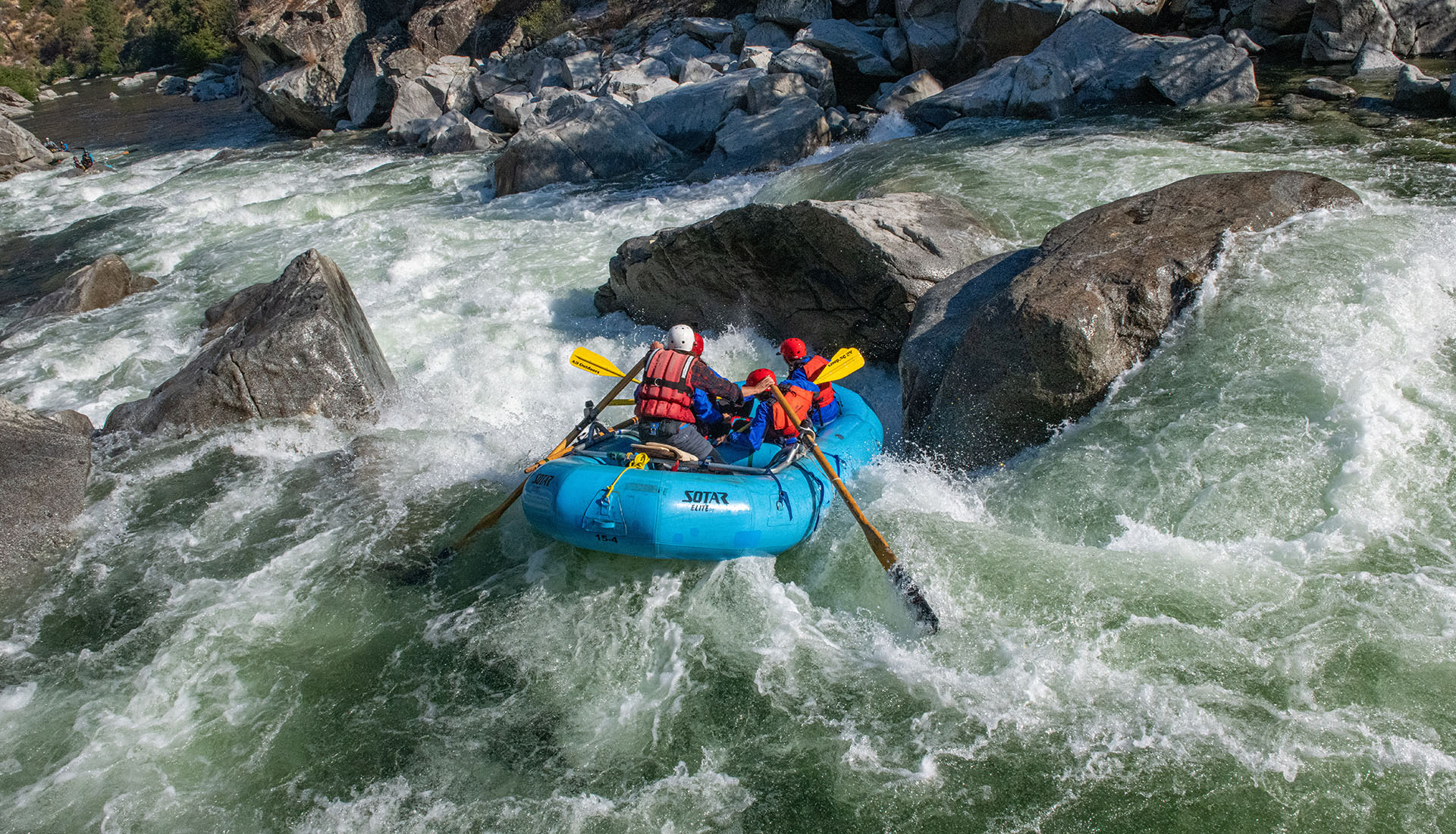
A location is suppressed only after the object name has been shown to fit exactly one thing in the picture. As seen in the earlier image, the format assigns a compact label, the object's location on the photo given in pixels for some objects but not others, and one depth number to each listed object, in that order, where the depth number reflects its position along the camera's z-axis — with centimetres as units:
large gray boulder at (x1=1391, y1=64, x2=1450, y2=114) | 948
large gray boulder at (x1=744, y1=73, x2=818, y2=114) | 1312
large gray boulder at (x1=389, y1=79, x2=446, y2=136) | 1839
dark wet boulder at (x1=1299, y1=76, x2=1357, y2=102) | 1056
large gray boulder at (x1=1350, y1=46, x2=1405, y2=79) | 1120
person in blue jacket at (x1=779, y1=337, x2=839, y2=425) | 587
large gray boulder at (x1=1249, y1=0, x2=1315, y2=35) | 1270
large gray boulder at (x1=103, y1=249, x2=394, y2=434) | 694
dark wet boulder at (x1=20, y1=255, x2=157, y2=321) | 1009
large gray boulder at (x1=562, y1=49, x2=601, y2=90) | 1859
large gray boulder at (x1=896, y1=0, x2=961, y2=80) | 1453
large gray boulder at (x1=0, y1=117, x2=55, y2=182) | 1827
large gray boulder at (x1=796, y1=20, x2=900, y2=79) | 1496
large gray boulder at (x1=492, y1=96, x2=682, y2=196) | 1322
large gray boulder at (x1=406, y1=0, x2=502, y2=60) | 2195
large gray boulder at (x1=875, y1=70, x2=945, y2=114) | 1325
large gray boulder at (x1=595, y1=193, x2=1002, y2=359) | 697
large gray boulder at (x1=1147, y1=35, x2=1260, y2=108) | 1101
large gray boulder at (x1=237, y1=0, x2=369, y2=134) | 2139
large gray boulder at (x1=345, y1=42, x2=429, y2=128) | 2073
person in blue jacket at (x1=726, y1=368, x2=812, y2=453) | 558
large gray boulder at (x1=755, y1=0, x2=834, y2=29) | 1717
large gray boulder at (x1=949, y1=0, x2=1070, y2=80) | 1340
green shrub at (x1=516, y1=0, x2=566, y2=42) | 2128
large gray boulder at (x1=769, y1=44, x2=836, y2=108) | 1412
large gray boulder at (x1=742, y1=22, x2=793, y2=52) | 1708
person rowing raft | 539
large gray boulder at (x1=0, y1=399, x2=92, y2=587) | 568
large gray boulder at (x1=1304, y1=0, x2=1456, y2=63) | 1169
